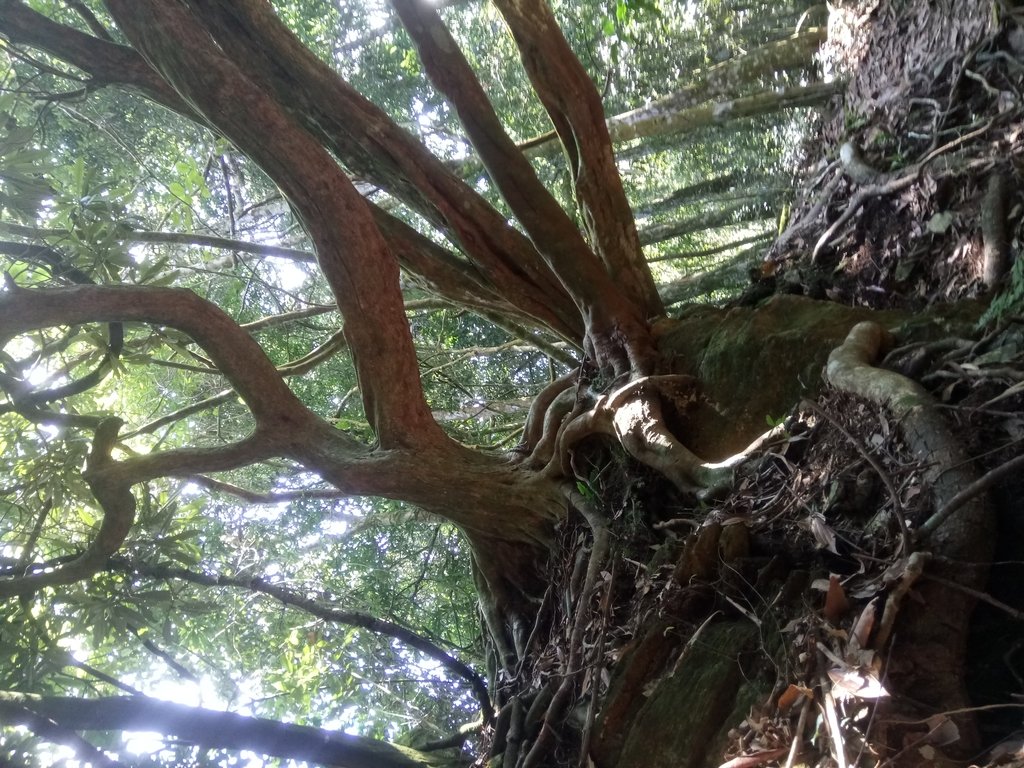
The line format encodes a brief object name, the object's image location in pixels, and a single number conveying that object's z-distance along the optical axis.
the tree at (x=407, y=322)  2.95
